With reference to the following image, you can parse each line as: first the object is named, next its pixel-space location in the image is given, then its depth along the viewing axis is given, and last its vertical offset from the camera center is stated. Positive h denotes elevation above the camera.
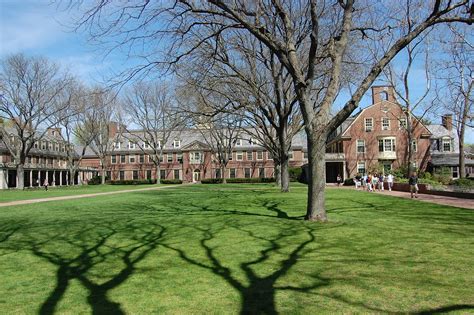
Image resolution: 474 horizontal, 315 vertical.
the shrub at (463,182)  25.58 -1.19
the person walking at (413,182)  22.73 -0.94
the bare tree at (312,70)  11.03 +2.79
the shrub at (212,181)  65.25 -2.09
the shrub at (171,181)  67.62 -2.07
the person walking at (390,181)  32.34 -1.24
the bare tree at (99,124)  54.50 +6.80
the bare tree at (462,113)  31.85 +4.47
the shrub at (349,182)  46.44 -1.82
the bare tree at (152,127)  56.78 +6.44
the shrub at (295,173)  62.03 -0.92
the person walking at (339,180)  47.77 -1.61
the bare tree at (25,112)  44.12 +6.72
